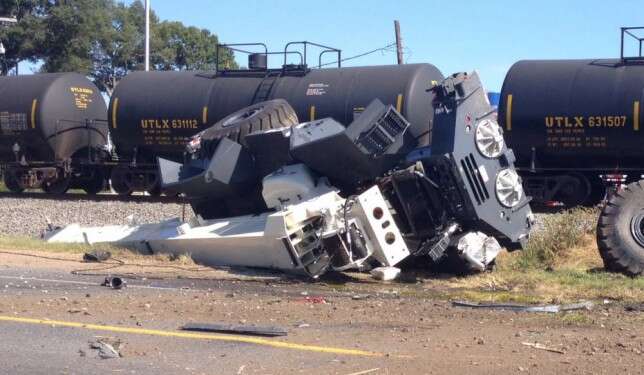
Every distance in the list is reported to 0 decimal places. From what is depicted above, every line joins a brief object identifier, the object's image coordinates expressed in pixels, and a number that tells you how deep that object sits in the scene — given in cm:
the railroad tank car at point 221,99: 1956
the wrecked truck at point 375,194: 988
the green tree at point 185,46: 6091
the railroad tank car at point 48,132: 2425
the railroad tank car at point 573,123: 1789
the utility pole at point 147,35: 3262
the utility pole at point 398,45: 4009
